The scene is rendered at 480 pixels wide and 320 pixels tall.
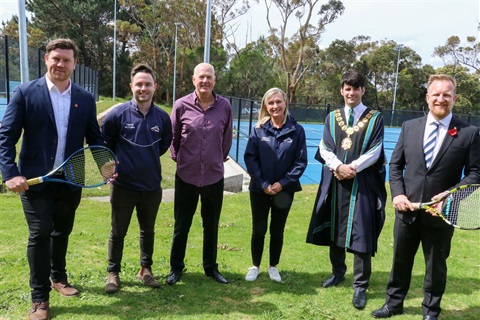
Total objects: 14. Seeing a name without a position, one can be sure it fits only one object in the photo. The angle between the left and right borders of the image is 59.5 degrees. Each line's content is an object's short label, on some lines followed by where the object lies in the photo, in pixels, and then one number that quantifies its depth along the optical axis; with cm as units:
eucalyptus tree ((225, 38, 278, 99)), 4328
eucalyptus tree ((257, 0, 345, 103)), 4144
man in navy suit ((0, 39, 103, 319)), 345
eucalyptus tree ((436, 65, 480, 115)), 4650
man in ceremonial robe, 423
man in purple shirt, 425
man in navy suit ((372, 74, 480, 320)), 357
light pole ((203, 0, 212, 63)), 1506
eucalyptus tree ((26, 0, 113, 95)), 4884
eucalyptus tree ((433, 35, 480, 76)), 4853
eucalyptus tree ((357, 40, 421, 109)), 4922
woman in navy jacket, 444
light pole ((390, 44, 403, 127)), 4586
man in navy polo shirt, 396
